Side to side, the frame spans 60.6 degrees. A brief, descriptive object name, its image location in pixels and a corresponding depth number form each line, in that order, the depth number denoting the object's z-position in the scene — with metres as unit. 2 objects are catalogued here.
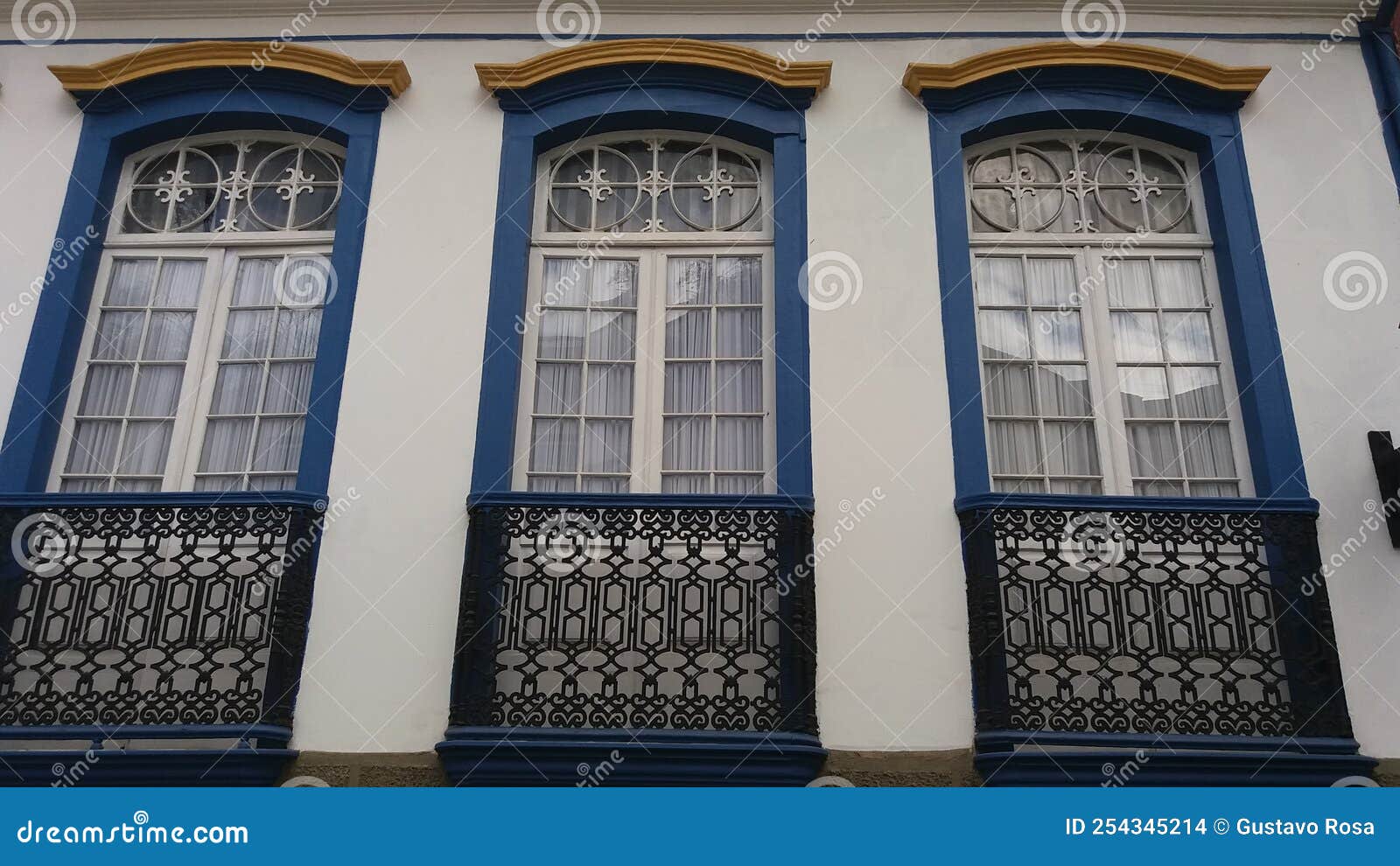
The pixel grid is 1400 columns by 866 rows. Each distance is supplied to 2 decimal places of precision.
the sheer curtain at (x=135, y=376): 6.31
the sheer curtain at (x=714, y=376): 6.23
